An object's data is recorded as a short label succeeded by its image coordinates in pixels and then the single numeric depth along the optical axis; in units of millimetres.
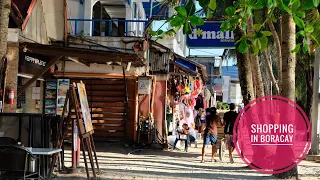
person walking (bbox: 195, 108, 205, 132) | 21697
